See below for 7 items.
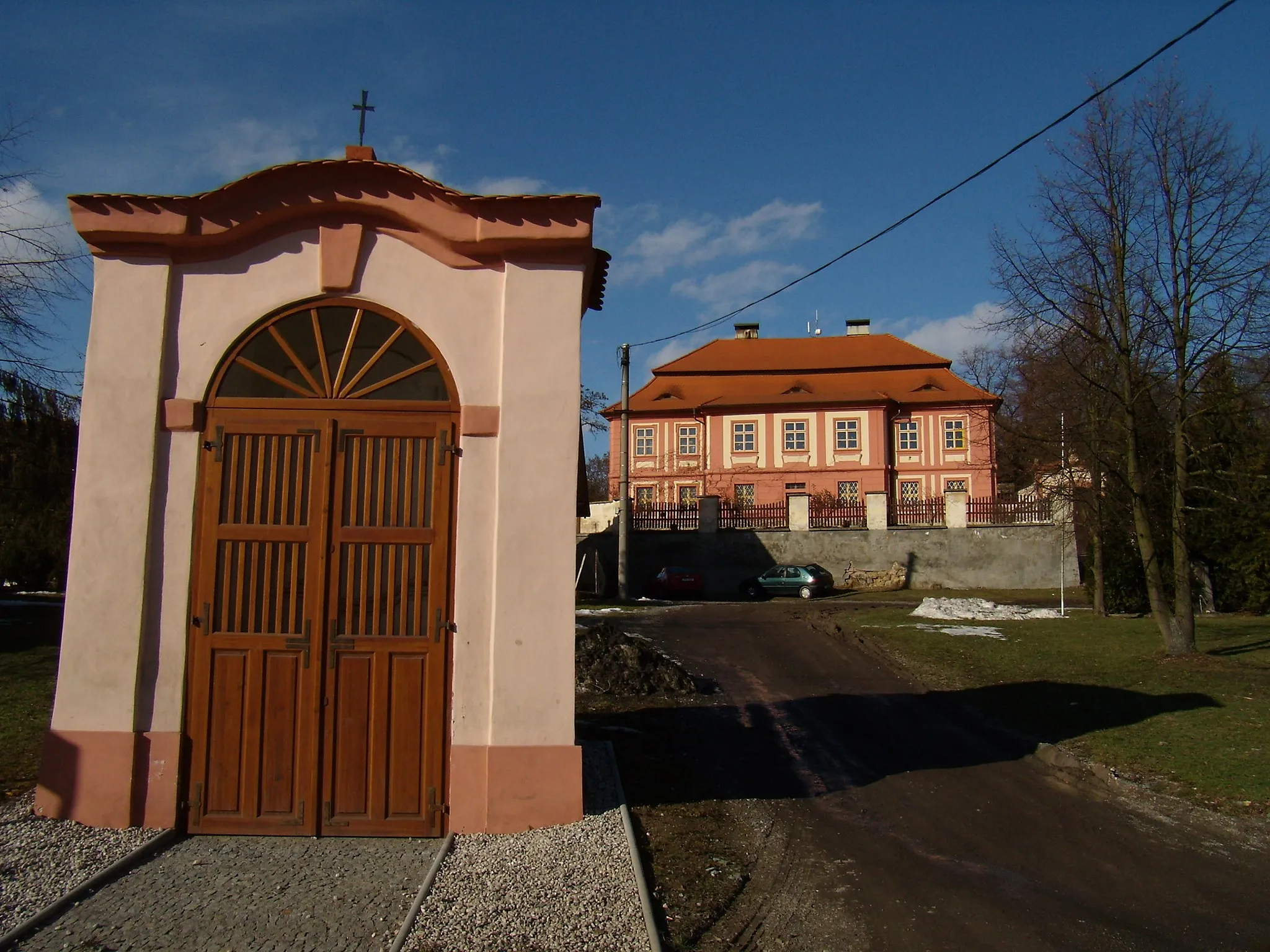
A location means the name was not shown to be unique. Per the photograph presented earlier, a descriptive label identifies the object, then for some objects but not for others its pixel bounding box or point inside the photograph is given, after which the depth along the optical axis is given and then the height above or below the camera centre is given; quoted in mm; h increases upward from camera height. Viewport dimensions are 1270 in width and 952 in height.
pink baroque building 45312 +6233
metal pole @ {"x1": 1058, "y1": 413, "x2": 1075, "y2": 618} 16902 +2037
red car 32656 -961
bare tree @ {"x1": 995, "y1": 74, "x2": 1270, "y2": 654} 15047 +3581
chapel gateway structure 6305 +293
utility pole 27688 +940
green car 31719 -889
